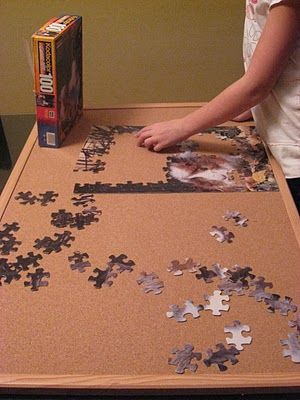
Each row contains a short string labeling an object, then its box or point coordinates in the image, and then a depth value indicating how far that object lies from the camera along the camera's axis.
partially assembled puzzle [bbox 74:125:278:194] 1.04
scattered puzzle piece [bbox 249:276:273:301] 0.77
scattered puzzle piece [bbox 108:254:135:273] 0.82
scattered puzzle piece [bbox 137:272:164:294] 0.78
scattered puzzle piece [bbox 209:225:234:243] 0.89
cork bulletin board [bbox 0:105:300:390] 0.67
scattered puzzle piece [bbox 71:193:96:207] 0.99
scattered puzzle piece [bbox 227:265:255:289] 0.80
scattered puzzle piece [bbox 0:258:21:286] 0.80
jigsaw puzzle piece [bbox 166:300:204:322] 0.74
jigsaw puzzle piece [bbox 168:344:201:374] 0.67
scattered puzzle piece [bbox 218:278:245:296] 0.78
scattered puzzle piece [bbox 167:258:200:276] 0.82
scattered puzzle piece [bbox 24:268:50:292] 0.79
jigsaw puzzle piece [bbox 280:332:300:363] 0.68
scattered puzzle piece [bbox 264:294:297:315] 0.75
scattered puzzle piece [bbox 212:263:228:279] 0.81
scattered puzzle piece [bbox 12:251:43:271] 0.83
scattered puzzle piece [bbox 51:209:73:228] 0.93
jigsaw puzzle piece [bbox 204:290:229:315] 0.75
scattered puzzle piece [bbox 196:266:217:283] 0.80
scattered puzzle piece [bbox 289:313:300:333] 0.72
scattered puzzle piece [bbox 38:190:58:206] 0.99
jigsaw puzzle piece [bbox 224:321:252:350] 0.70
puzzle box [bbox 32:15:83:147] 1.08
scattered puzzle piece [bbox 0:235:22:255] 0.86
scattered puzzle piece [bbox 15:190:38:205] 0.99
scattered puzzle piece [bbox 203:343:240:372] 0.67
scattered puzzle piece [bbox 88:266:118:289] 0.79
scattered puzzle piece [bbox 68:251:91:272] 0.83
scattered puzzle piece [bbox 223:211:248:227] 0.93
